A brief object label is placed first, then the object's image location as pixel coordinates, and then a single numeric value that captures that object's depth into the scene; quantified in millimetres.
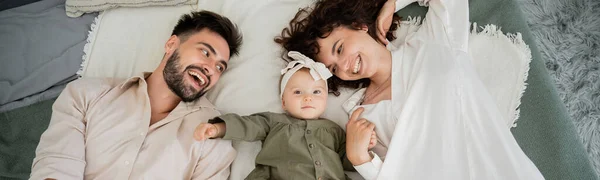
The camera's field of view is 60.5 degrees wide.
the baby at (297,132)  1722
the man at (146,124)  1769
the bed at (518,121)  1698
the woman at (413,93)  1658
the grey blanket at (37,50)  2170
